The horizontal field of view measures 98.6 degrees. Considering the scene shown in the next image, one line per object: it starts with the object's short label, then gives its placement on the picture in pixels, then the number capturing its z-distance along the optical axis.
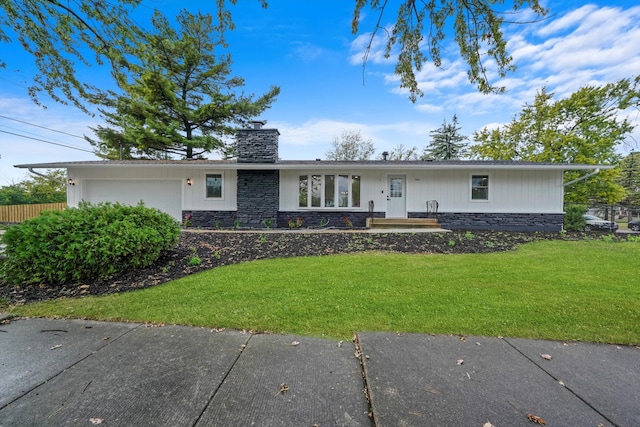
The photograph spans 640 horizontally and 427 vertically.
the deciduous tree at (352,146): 26.98
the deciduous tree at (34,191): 15.92
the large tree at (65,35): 3.46
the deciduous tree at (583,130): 14.80
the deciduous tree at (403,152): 28.80
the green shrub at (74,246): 3.95
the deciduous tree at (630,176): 31.41
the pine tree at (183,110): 15.95
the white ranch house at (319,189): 11.09
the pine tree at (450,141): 26.28
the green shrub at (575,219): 11.40
